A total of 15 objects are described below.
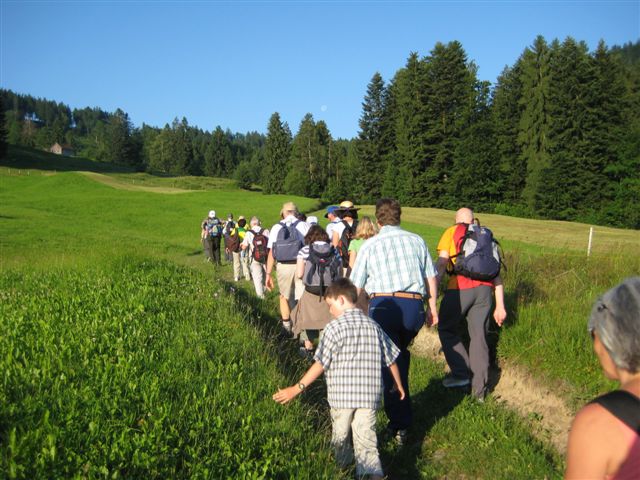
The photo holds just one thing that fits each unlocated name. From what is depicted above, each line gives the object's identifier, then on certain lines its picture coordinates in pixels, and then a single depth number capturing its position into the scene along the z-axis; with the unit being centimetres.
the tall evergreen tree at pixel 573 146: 4947
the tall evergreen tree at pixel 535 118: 5272
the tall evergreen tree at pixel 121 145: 12212
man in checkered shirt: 507
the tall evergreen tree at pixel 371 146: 7312
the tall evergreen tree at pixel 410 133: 6525
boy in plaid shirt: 399
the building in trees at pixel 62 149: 14329
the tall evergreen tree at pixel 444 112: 6362
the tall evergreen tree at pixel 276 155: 9044
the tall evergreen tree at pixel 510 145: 5675
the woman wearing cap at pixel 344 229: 862
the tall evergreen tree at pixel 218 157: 13838
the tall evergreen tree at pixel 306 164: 8481
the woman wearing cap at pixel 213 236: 1917
